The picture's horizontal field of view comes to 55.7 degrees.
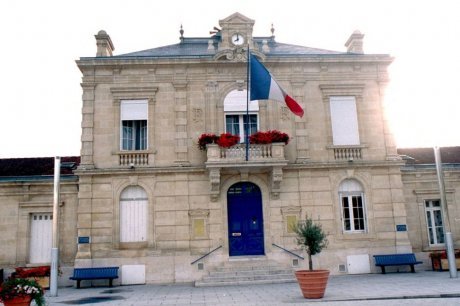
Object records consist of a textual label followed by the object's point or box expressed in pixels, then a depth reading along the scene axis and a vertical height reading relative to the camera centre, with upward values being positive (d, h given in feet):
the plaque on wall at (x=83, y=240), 52.16 +0.28
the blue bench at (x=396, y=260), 52.80 -3.55
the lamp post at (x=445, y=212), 48.05 +1.87
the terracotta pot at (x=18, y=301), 33.60 -4.25
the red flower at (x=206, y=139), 53.01 +11.77
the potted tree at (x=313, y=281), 36.52 -3.96
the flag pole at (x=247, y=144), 50.85 +10.65
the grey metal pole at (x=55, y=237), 43.93 +0.59
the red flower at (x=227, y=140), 52.42 +11.43
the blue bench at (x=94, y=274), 49.52 -3.59
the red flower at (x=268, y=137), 53.16 +11.80
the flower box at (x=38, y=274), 50.37 -3.45
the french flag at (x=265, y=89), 48.93 +16.24
